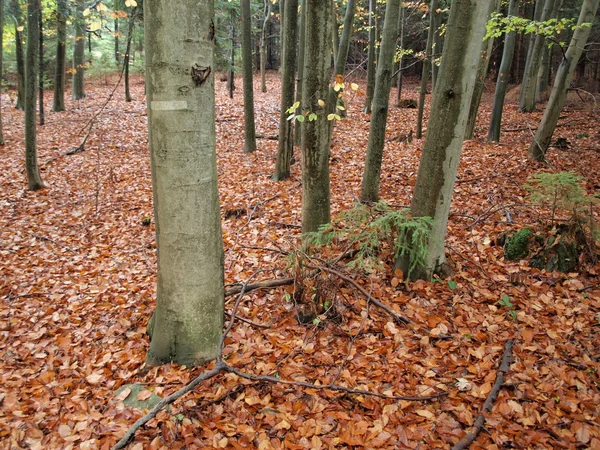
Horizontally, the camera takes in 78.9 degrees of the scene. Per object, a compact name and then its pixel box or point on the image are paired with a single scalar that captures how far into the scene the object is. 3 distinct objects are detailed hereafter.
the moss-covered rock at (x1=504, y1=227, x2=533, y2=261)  4.58
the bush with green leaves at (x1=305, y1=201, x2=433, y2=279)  3.90
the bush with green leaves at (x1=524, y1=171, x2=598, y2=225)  4.26
